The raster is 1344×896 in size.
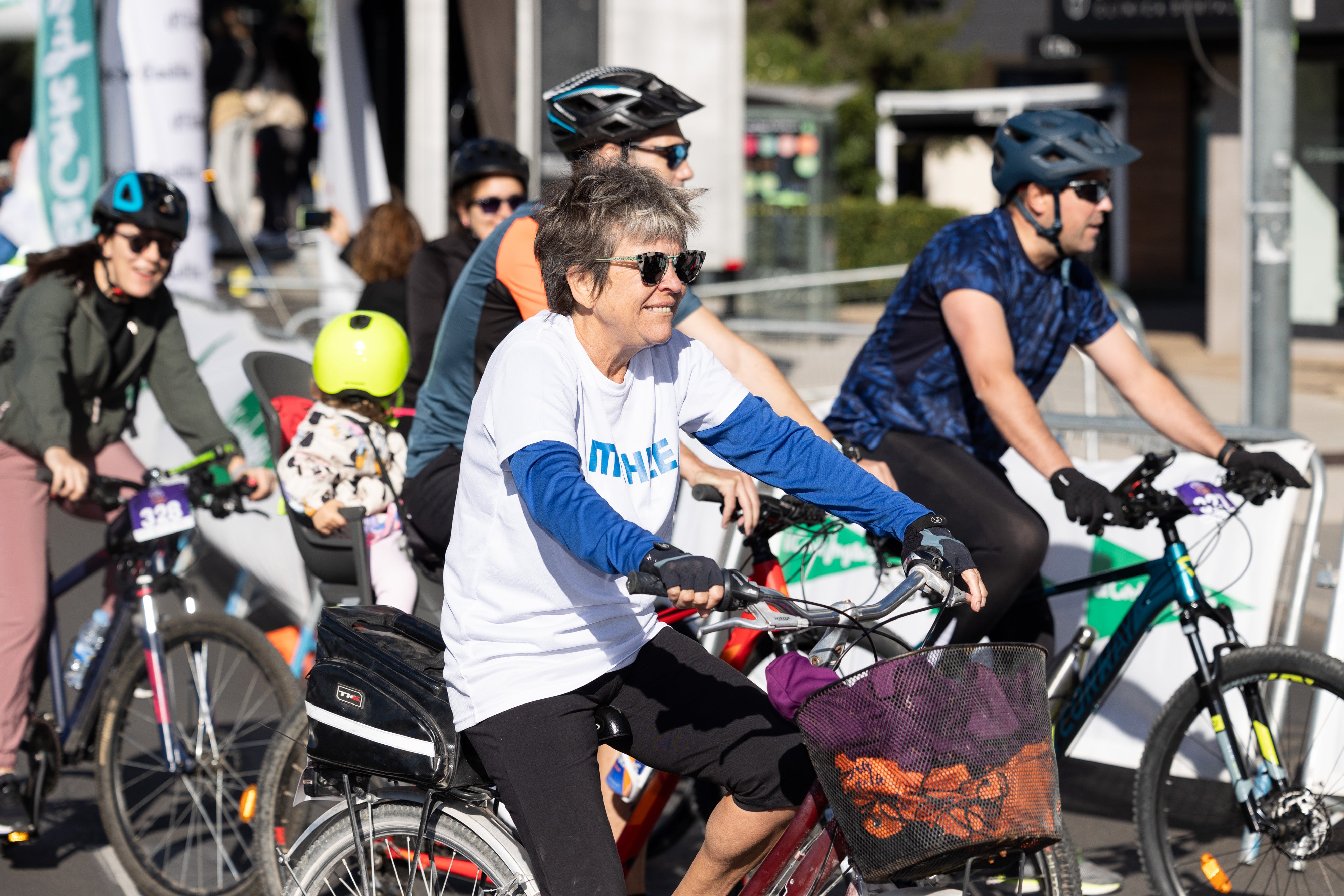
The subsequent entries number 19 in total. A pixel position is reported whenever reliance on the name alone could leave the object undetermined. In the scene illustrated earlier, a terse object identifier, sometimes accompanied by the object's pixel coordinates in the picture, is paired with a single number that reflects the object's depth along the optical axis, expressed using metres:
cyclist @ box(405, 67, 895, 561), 6.82
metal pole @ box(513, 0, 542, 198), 24.80
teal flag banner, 19.58
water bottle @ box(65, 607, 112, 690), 8.74
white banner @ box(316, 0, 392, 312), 27.58
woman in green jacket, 8.53
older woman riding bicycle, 5.13
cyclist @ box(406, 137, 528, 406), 9.99
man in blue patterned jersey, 7.41
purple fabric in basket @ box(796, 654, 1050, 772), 4.60
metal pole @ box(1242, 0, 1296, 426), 14.34
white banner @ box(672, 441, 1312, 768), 9.02
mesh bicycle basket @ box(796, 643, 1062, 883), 4.60
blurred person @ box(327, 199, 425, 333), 12.73
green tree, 56.59
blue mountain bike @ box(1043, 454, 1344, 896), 6.85
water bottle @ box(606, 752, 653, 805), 7.42
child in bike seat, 8.16
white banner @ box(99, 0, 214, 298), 20.20
